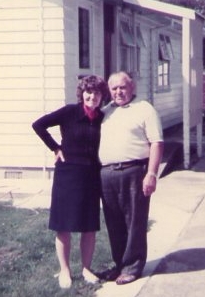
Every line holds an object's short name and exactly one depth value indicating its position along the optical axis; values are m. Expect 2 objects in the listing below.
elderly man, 5.07
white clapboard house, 10.02
